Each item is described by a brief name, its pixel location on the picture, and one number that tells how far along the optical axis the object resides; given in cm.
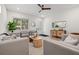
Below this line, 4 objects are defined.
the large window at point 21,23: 468
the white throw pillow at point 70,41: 138
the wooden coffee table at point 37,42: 254
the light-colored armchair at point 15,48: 126
